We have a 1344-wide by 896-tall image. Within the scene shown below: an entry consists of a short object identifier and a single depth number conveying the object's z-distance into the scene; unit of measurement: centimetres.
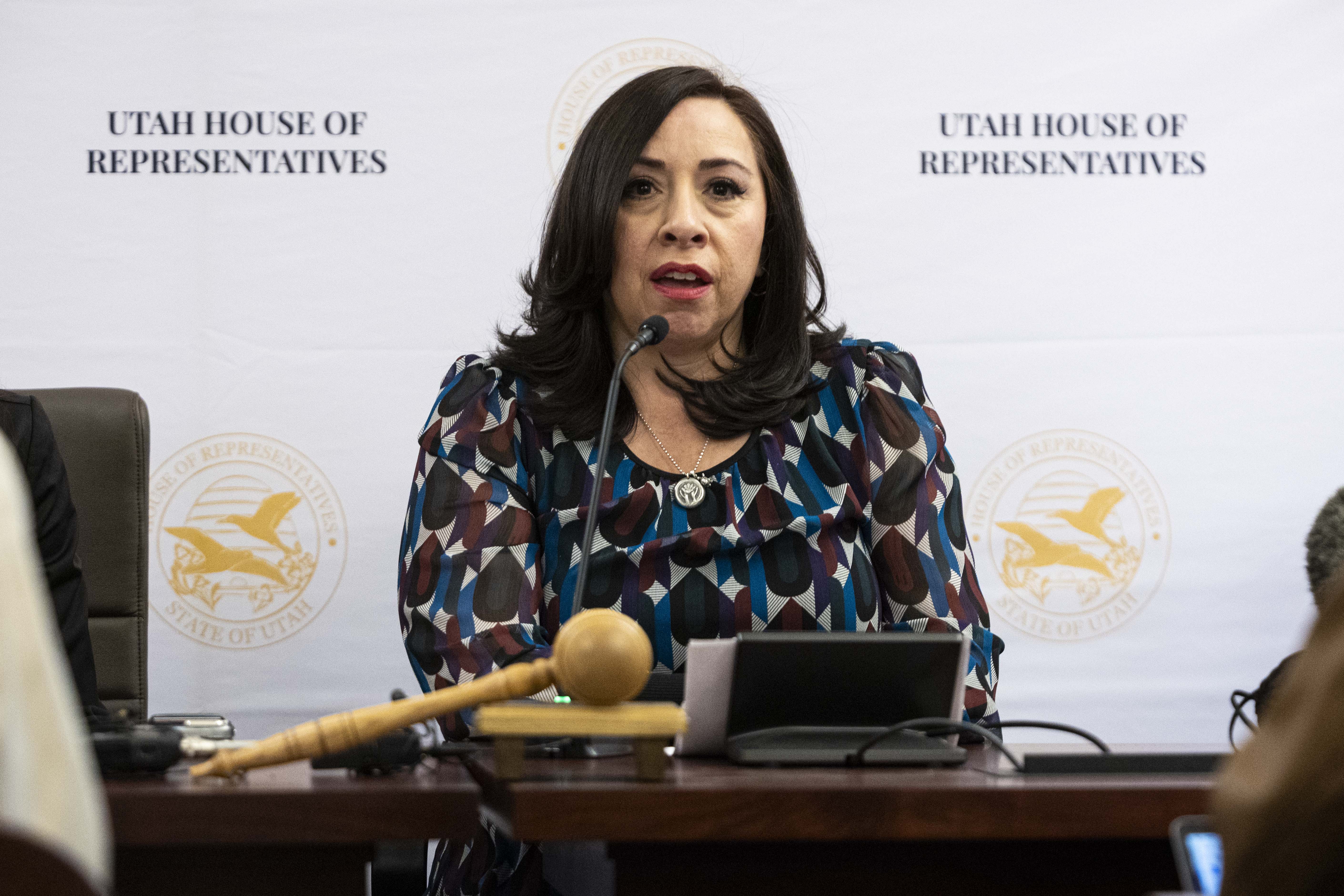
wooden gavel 197
